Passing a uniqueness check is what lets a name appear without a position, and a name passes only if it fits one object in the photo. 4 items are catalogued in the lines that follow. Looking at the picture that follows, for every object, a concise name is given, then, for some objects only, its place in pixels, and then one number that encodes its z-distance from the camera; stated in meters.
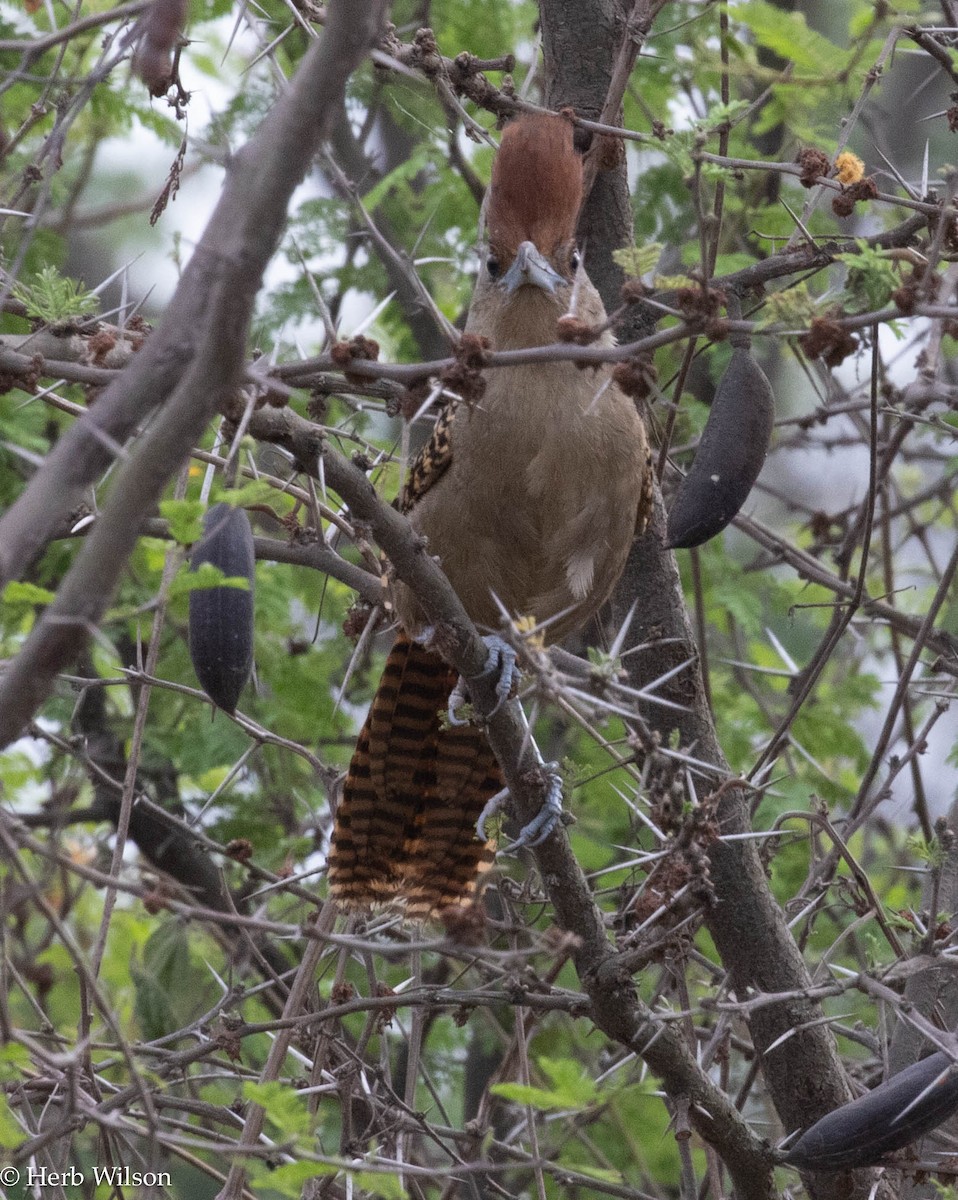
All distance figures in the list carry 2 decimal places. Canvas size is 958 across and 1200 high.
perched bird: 7.34
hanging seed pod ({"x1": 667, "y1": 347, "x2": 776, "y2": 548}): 6.47
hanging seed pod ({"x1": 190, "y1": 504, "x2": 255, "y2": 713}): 5.64
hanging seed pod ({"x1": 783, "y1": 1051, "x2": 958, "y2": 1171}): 5.78
